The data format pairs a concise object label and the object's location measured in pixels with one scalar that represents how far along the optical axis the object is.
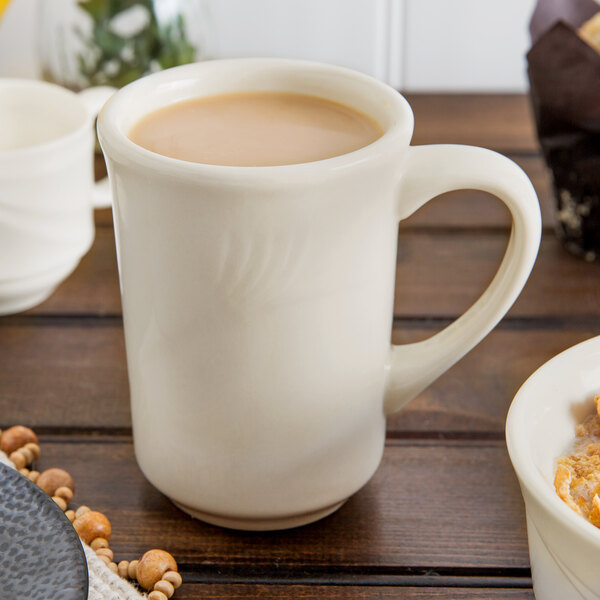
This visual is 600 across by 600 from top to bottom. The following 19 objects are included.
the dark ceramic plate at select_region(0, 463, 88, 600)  0.44
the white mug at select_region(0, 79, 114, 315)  0.58
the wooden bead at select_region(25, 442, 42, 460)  0.53
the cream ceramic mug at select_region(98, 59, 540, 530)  0.46
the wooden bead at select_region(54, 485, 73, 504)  0.52
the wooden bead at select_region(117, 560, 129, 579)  0.49
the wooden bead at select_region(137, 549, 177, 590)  0.48
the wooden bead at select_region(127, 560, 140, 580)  0.49
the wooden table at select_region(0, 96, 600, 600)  0.49
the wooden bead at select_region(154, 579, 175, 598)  0.48
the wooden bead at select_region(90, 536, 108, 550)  0.50
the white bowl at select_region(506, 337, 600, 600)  0.43
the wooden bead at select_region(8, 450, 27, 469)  0.53
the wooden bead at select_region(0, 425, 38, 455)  0.53
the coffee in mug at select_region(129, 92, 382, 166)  0.47
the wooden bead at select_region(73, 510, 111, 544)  0.50
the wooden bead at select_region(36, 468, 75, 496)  0.52
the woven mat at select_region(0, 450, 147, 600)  0.47
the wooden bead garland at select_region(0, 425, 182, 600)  0.48
